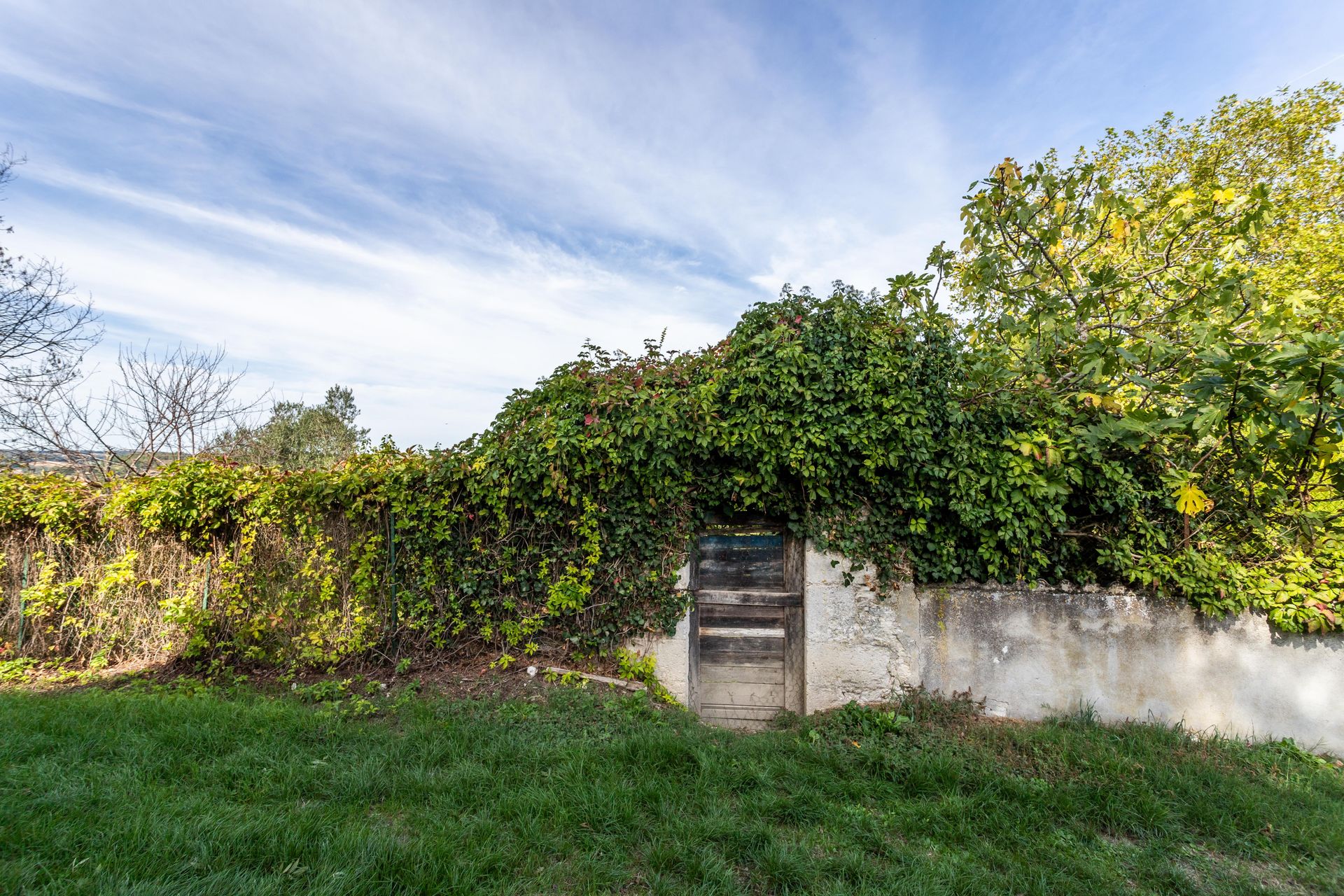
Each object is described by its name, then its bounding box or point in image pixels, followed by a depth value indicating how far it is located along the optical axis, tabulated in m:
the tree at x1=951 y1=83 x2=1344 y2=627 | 4.23
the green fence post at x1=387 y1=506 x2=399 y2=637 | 6.45
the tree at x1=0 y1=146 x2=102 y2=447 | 11.25
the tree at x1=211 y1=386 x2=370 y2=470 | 19.83
